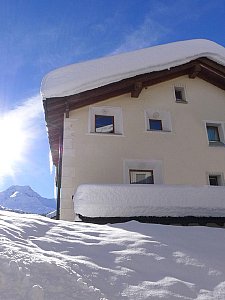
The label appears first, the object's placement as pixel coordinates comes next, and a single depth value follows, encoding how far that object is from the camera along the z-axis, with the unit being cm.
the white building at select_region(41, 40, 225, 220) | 921
